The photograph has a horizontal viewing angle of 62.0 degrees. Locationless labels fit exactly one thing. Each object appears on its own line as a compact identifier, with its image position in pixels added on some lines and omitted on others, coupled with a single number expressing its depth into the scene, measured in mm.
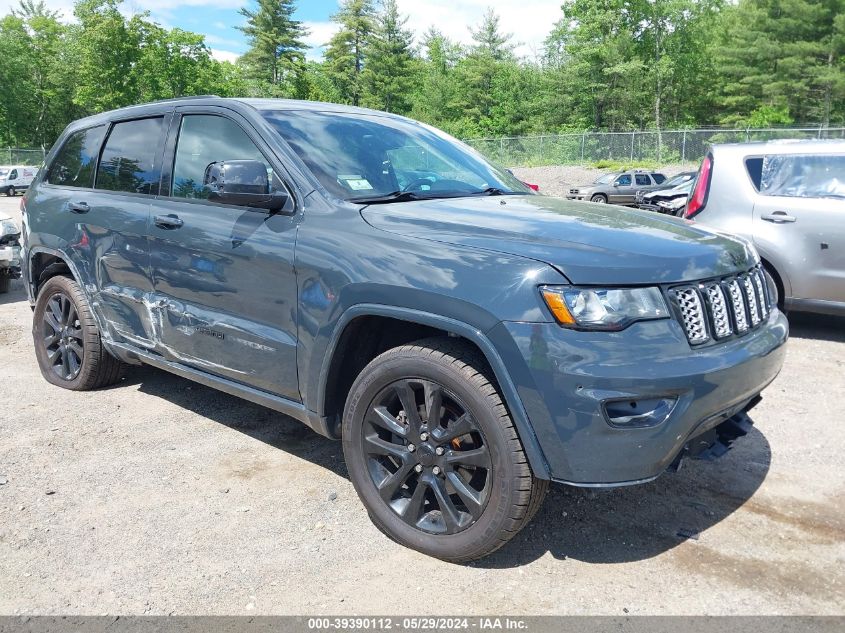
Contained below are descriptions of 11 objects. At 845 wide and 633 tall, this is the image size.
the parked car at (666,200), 16594
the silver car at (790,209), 6066
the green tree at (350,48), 61125
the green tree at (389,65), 58781
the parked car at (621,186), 25969
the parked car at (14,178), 34062
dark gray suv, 2473
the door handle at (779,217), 6203
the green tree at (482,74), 54812
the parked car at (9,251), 8500
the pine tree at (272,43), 62344
